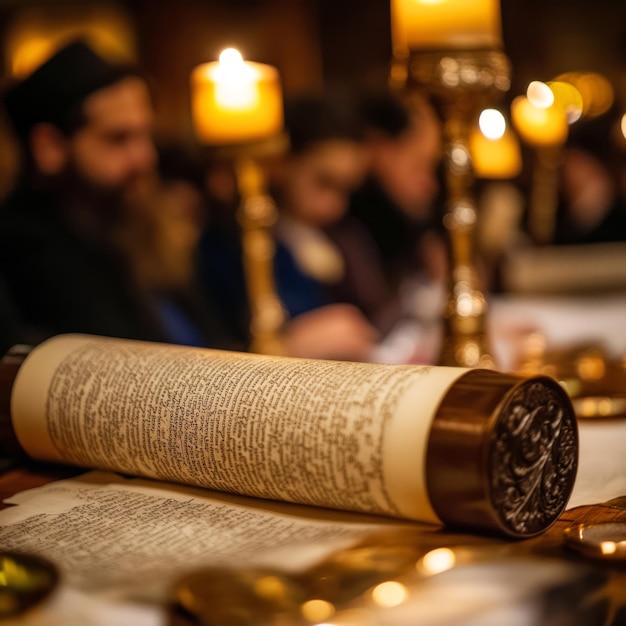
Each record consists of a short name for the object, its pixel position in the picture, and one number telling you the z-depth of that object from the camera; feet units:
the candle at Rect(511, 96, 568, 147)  7.93
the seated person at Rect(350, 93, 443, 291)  12.12
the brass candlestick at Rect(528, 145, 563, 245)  8.65
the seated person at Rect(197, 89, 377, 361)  9.16
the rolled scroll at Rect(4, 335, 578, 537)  2.07
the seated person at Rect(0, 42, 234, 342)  6.95
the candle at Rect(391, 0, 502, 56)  3.64
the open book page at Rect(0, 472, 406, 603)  1.98
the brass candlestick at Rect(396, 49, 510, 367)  3.65
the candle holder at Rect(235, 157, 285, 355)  4.87
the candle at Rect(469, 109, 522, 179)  7.82
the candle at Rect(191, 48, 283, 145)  4.62
